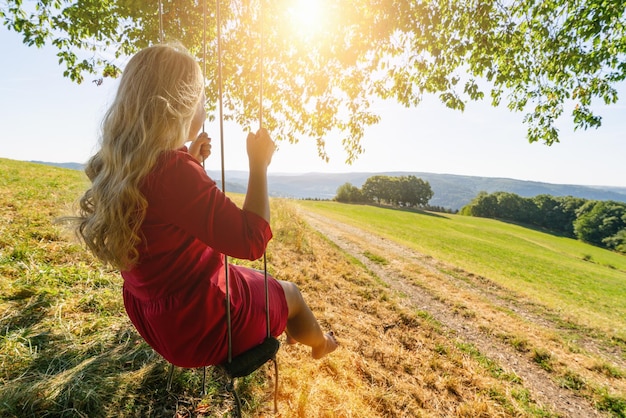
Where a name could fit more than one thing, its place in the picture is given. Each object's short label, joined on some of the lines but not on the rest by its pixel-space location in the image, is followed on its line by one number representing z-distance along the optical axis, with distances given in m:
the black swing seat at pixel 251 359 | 1.53
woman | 1.22
